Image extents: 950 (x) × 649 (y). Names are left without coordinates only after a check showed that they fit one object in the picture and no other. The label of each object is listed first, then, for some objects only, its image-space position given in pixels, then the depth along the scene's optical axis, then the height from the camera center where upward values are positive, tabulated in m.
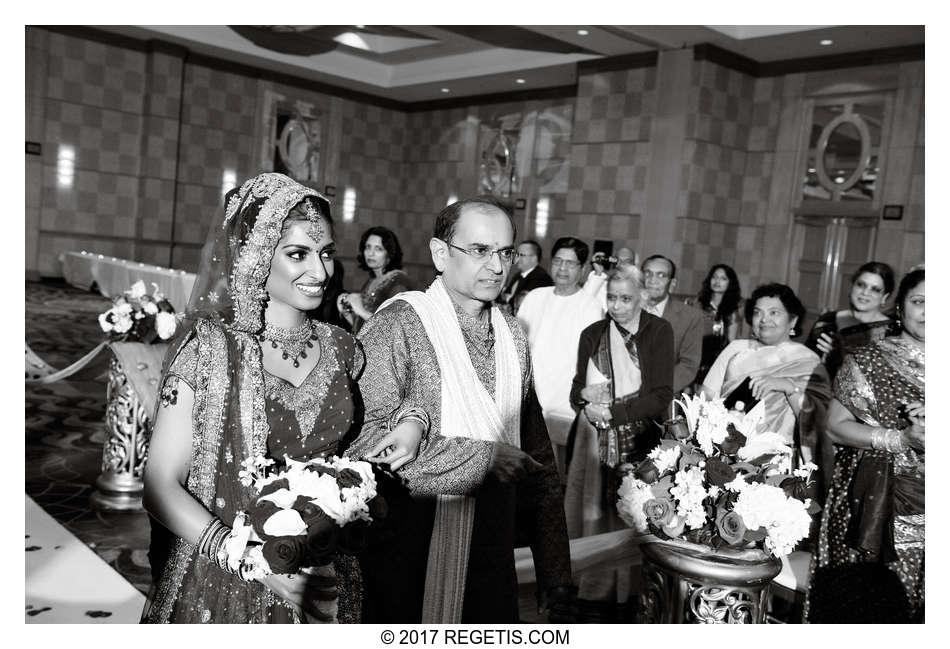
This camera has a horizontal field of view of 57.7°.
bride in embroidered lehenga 1.68 -0.36
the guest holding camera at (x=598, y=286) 4.96 -0.21
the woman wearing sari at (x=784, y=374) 4.26 -0.54
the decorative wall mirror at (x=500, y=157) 15.77 +1.56
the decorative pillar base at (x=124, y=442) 4.45 -1.21
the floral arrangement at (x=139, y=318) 4.50 -0.56
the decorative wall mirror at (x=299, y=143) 16.38 +1.56
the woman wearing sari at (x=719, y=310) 6.52 -0.40
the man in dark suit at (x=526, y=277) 7.36 -0.29
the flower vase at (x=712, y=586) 2.09 -0.79
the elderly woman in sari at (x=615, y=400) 3.53 -0.61
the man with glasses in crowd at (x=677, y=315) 4.67 -0.35
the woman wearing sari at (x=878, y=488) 2.71 -0.69
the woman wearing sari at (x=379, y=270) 5.81 -0.27
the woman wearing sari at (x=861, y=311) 4.54 -0.21
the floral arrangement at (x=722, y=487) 2.06 -0.56
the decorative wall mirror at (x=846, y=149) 10.77 +1.54
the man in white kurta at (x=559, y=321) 4.65 -0.42
